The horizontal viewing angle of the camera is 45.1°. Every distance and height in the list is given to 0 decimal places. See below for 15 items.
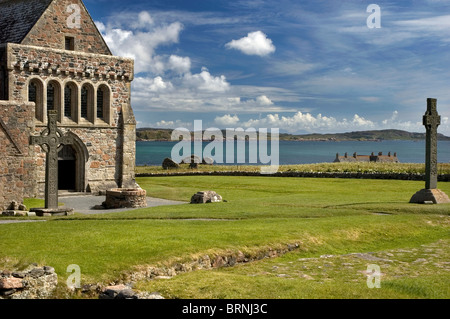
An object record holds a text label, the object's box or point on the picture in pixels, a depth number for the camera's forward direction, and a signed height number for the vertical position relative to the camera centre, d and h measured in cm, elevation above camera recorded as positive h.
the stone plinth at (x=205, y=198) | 2839 -243
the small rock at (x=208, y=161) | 8238 -141
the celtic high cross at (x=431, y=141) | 2588 +62
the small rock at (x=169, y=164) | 6600 -155
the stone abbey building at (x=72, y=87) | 3231 +401
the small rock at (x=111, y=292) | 1057 -277
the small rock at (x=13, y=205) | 2667 -276
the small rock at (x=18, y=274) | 1116 -257
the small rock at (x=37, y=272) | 1111 -253
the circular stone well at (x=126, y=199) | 2903 -257
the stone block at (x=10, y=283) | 1075 -267
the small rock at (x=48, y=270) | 1131 -251
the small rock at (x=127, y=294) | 1025 -273
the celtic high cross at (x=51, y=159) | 2356 -39
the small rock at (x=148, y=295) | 1020 -276
